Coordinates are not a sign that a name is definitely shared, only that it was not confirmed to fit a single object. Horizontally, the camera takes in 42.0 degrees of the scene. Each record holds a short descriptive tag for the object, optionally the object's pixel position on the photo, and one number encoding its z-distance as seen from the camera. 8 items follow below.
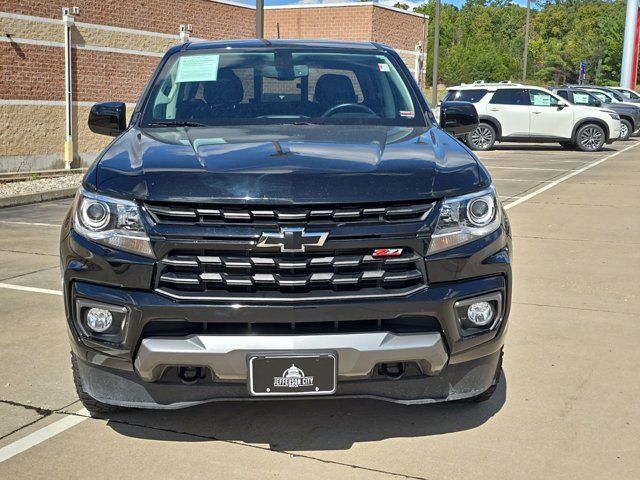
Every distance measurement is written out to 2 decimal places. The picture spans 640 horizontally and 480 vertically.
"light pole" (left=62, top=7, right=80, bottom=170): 17.33
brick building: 16.22
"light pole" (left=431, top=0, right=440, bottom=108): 32.77
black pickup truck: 3.23
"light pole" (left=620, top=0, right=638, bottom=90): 40.66
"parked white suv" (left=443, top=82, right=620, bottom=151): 23.19
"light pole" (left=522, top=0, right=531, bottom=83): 52.94
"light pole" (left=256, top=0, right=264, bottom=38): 17.67
